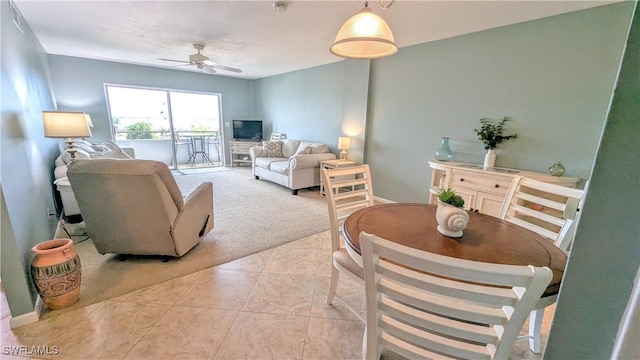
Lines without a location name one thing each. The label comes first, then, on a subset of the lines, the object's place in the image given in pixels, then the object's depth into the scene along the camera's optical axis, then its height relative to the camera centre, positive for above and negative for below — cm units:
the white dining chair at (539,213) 142 -47
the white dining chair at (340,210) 151 -58
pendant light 141 +54
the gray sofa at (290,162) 464 -69
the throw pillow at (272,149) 591 -51
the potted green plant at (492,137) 293 -5
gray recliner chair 197 -68
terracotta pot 165 -98
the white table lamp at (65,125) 260 -5
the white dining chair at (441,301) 62 -48
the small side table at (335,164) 452 -62
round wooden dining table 107 -51
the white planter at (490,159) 293 -29
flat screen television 714 -11
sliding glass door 593 -2
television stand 705 -56
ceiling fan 387 +96
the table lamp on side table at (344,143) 455 -26
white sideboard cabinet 255 -52
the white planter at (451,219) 123 -42
